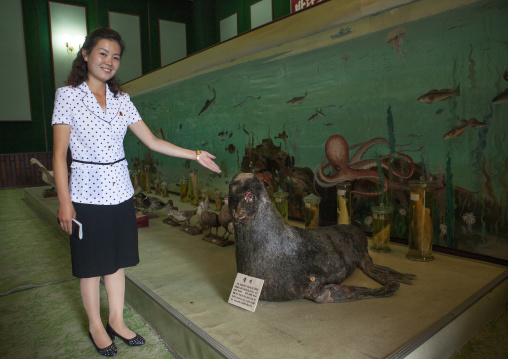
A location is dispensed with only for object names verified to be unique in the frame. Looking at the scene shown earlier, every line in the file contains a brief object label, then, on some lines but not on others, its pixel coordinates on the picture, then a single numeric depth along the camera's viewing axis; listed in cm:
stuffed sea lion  210
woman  183
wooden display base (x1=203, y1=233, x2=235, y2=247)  340
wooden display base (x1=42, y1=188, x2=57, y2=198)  671
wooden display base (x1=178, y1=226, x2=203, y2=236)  385
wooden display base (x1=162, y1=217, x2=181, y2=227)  426
